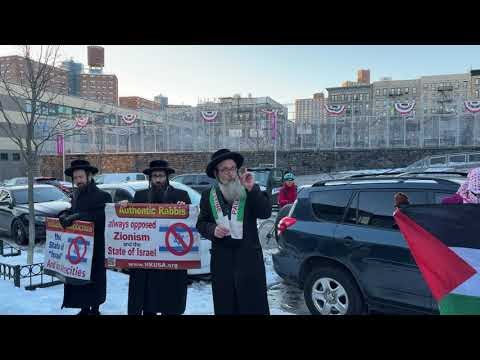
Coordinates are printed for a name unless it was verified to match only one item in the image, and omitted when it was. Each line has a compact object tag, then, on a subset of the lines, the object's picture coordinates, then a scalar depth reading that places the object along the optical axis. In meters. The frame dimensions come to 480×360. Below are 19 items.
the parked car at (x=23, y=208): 9.95
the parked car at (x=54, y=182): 19.40
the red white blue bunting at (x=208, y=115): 31.78
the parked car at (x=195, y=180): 16.59
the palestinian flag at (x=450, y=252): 2.41
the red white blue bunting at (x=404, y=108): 27.45
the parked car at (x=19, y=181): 23.44
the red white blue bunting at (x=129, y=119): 32.50
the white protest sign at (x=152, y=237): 3.99
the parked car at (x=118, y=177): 19.51
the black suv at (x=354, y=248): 4.04
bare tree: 7.11
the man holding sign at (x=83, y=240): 4.30
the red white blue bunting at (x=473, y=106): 26.02
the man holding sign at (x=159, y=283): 3.87
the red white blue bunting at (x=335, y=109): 28.98
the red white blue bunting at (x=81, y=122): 28.61
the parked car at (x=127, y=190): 8.62
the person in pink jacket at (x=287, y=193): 8.35
